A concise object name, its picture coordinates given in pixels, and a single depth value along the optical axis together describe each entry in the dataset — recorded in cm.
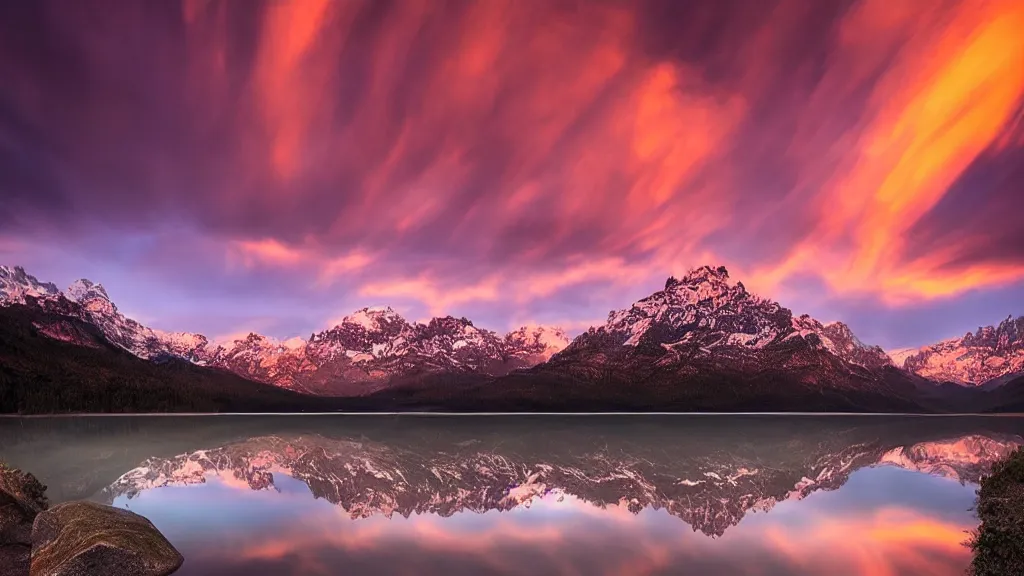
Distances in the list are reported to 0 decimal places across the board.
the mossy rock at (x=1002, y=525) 1877
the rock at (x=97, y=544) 1995
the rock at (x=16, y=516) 2353
